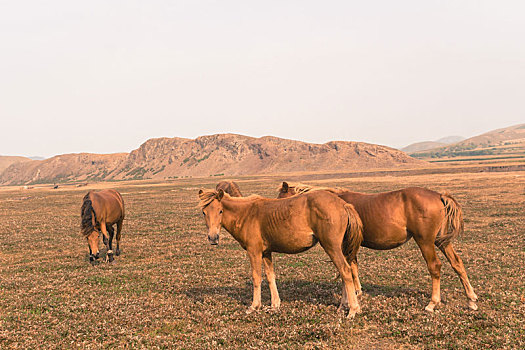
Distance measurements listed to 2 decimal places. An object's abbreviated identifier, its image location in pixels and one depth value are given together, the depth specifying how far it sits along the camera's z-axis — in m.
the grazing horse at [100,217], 14.71
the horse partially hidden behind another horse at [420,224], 8.91
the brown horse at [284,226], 8.66
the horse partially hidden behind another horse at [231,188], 23.93
